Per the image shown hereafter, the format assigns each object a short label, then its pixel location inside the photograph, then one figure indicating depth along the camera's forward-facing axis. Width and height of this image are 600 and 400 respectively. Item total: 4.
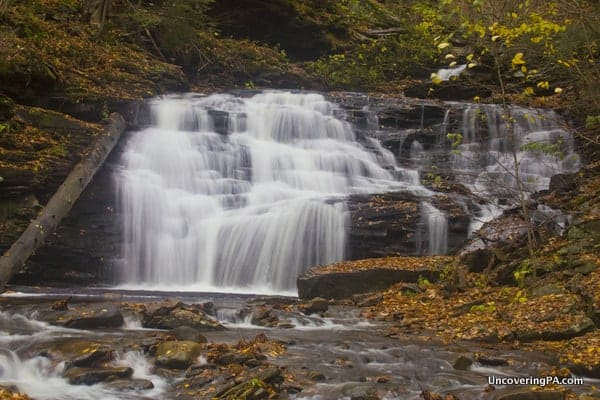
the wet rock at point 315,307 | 9.45
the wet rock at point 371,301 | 10.21
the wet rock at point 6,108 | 12.25
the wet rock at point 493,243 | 10.62
